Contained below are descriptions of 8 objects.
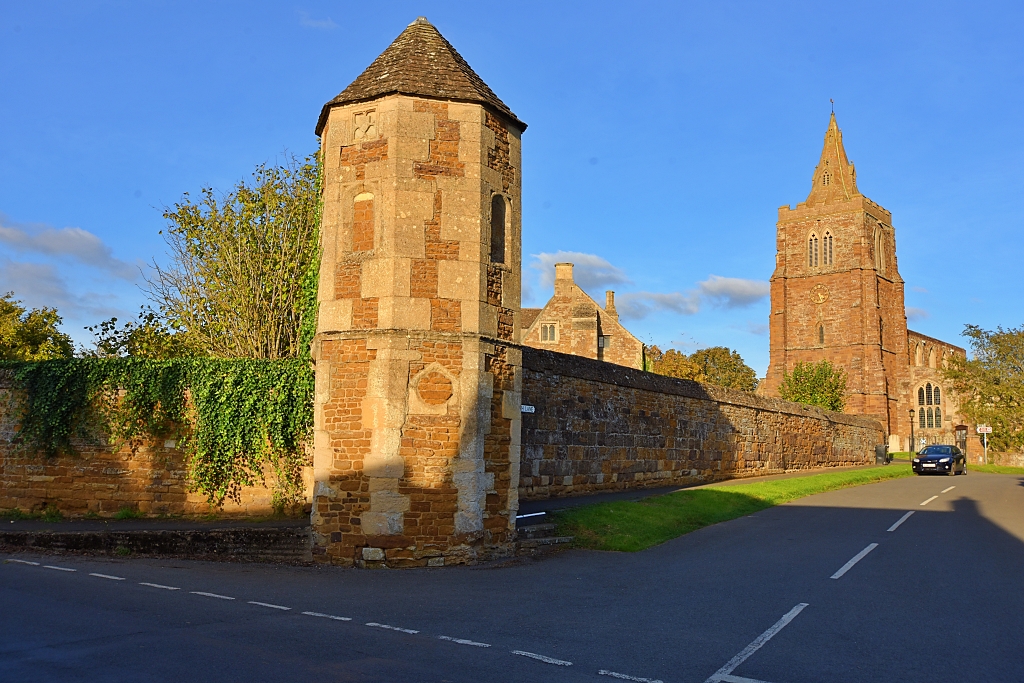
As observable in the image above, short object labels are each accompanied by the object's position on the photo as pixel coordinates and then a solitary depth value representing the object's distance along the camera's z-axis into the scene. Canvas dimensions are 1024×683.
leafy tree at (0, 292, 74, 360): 34.06
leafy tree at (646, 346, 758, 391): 84.44
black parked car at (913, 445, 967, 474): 36.44
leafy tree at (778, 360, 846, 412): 58.59
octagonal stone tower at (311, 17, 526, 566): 12.52
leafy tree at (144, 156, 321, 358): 23.06
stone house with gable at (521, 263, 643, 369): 54.41
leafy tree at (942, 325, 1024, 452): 51.84
